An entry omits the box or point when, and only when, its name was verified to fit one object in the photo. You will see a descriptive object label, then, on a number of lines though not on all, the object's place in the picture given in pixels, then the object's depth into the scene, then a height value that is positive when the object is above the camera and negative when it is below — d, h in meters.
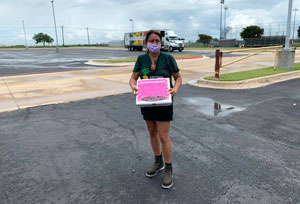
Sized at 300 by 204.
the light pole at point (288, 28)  10.91 +0.79
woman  2.82 -0.31
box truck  35.84 +1.11
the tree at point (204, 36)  91.56 +4.29
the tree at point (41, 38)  109.00 +6.39
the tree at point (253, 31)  64.75 +3.89
